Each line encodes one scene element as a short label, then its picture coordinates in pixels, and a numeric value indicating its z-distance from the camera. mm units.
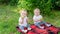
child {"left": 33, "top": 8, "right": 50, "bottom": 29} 2187
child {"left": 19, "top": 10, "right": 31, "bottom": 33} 2097
